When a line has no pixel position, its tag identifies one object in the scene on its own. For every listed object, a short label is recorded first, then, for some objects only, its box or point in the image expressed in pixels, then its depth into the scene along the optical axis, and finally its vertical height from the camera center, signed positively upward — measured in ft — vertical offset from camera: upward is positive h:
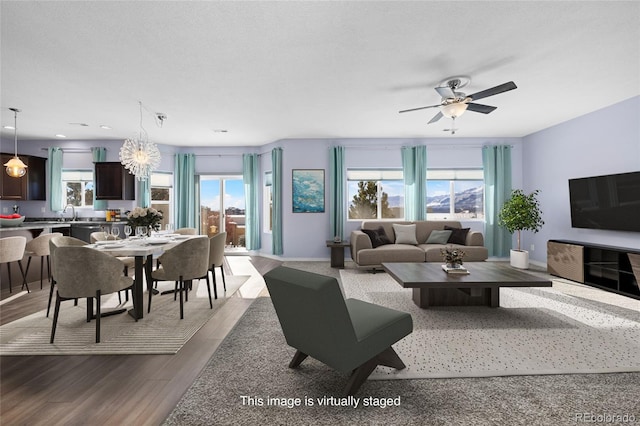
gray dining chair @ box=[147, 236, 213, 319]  10.45 -1.60
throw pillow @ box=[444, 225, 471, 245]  19.17 -1.34
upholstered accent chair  5.69 -2.29
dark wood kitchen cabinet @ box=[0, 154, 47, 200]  20.45 +2.41
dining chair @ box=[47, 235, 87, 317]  9.37 -0.96
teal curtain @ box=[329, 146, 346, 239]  21.74 +1.77
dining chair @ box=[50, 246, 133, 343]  8.49 -1.63
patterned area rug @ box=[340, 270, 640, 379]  7.19 -3.60
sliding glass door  25.09 +0.77
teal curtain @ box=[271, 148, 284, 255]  22.33 +1.32
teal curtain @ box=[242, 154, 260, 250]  23.84 +1.42
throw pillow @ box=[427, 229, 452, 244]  19.39 -1.42
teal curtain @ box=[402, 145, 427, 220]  21.77 +2.68
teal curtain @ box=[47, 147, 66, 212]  21.89 +2.91
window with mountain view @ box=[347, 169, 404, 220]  22.61 +1.31
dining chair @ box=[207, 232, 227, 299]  12.66 -1.46
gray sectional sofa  17.56 -1.70
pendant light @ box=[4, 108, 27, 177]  16.63 +2.80
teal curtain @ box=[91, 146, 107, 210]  22.11 +4.30
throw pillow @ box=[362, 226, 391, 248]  18.95 -1.36
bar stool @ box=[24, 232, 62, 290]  14.29 -1.42
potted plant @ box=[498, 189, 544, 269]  18.34 -0.15
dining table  9.66 -1.10
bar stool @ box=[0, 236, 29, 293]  12.53 -1.34
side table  19.67 -2.57
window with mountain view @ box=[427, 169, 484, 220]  22.45 +1.40
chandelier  14.62 +2.98
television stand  13.38 -2.49
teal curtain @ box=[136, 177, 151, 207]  22.52 +1.83
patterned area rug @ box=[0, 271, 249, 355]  8.33 -3.58
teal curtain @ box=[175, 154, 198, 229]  23.63 +1.99
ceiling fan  11.58 +4.42
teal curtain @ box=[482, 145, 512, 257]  21.56 +1.62
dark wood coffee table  10.07 -2.24
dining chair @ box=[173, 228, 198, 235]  16.22 -0.84
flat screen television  13.50 +0.61
